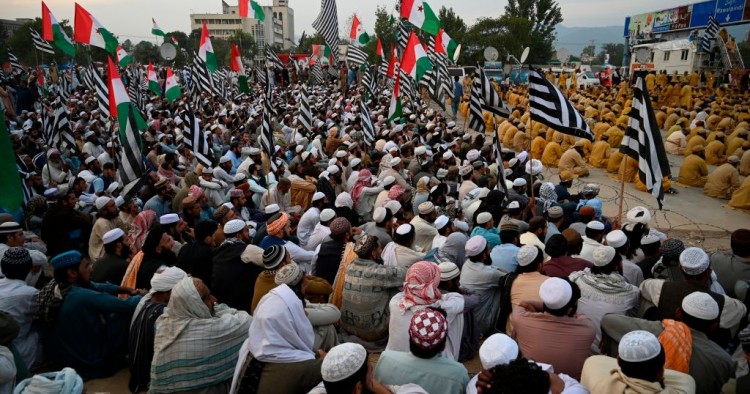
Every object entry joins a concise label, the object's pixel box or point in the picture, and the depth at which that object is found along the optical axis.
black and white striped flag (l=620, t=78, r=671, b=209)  5.26
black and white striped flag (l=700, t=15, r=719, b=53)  22.45
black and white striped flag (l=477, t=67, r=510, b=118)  7.97
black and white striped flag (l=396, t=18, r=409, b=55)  13.47
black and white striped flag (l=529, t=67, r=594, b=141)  6.16
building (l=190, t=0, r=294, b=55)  80.66
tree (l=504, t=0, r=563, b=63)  60.97
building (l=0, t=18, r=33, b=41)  47.05
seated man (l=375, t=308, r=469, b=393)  2.72
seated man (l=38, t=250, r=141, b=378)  3.82
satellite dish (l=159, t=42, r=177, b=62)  18.22
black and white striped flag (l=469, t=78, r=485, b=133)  9.54
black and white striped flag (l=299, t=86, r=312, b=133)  12.50
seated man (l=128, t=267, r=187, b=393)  3.67
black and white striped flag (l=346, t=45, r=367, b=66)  15.35
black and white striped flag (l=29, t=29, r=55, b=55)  15.66
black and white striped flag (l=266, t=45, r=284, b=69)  17.76
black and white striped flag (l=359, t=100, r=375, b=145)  10.79
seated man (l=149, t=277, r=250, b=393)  3.29
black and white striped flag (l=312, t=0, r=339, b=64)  11.93
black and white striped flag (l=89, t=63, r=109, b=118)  9.49
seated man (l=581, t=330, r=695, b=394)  2.36
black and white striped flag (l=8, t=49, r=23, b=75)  19.30
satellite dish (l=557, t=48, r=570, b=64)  29.14
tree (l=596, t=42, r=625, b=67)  91.75
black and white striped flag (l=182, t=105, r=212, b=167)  9.02
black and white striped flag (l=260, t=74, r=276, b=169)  7.91
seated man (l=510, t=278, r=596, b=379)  3.20
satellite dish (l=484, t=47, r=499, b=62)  20.34
